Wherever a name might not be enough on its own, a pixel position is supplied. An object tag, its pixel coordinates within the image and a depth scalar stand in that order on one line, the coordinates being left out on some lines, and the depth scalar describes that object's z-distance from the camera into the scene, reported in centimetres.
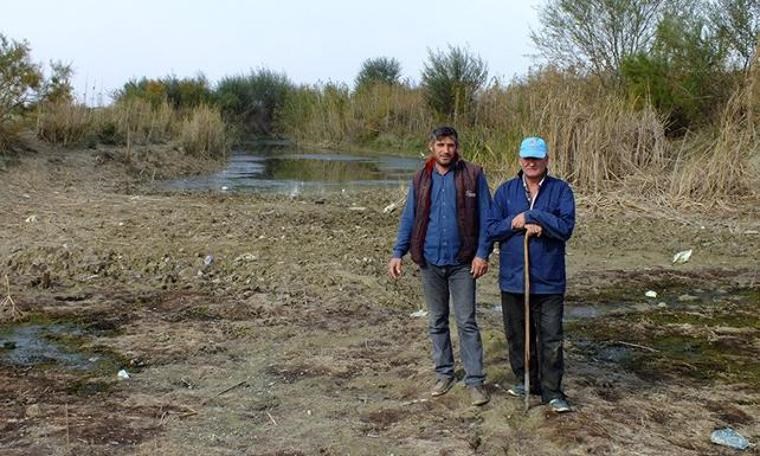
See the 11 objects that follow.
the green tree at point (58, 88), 1956
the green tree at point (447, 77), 3444
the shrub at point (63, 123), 1844
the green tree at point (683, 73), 2009
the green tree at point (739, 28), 2005
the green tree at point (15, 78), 1758
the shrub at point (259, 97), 4791
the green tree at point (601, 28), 2533
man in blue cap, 474
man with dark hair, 490
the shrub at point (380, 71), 4484
